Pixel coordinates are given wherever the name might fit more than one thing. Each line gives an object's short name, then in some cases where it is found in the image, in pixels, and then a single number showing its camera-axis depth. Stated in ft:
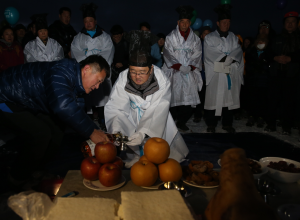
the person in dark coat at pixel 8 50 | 16.34
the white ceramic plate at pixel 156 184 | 4.51
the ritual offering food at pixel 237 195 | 2.27
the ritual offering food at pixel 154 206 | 2.94
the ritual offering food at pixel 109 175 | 4.40
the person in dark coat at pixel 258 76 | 16.15
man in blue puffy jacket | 7.66
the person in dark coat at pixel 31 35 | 18.13
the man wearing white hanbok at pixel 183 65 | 16.33
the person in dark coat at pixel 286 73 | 14.87
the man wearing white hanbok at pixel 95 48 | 16.76
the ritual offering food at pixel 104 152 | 4.83
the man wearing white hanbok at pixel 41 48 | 16.29
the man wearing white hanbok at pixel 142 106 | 8.81
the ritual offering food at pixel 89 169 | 4.57
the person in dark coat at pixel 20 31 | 20.48
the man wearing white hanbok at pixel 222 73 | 15.96
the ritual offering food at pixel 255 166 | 5.06
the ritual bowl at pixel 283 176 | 4.85
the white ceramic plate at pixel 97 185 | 4.41
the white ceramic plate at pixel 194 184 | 4.51
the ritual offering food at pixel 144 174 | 4.40
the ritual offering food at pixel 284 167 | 5.10
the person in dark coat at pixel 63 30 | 17.75
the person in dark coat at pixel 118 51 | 18.19
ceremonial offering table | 4.12
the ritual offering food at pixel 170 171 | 4.63
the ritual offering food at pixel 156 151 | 4.66
